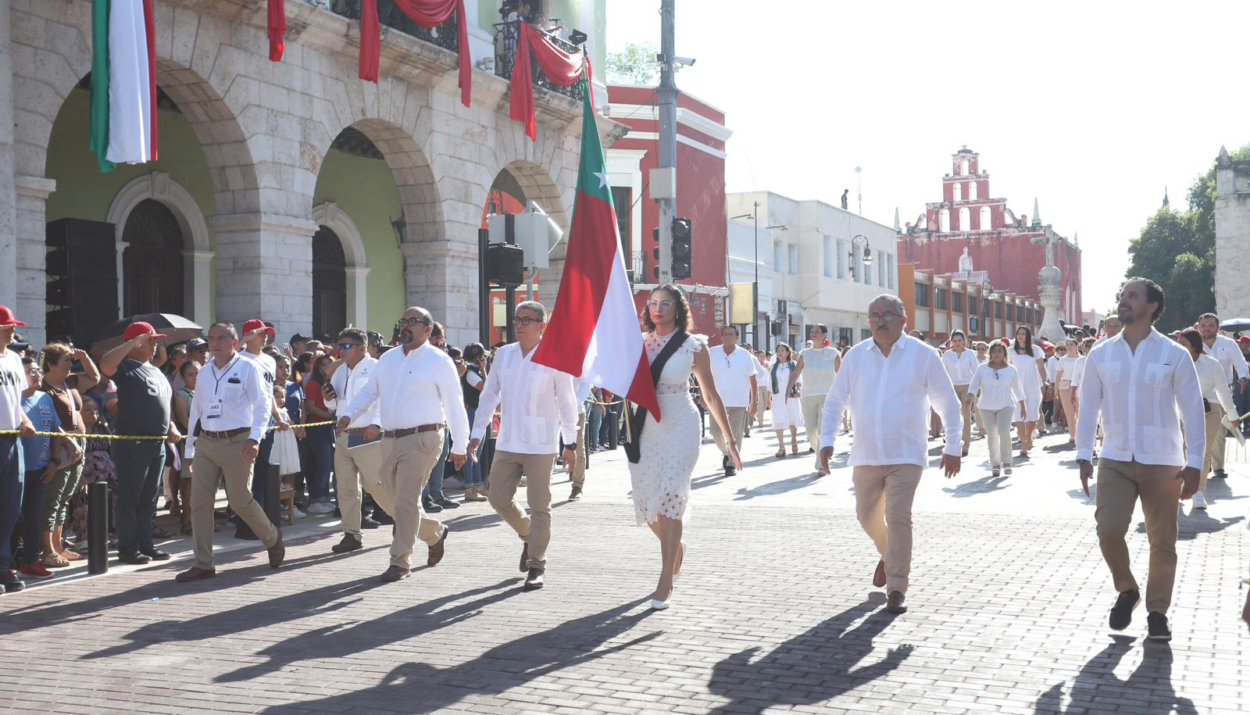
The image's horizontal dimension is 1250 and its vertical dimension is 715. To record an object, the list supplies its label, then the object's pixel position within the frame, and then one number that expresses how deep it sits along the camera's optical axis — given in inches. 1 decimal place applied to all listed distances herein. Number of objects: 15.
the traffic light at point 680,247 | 725.3
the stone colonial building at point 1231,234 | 2144.4
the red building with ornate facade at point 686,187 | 1441.9
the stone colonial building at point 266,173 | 493.0
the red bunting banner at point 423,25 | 636.7
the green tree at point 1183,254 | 2751.0
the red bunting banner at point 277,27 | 575.5
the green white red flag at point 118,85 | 493.0
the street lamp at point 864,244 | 2288.4
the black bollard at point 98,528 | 338.6
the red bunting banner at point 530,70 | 780.6
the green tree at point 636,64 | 2405.3
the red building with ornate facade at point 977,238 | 3540.8
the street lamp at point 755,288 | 1306.6
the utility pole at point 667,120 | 721.6
